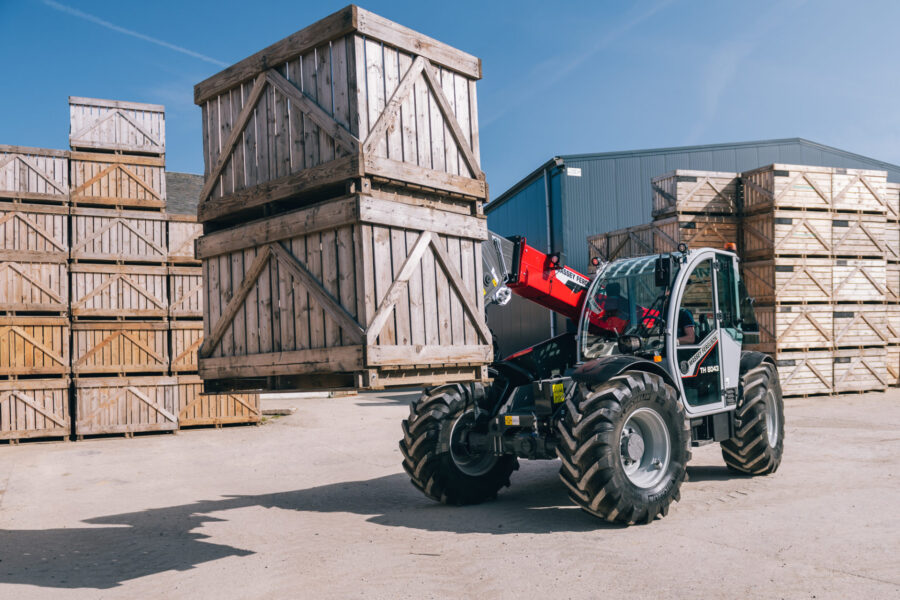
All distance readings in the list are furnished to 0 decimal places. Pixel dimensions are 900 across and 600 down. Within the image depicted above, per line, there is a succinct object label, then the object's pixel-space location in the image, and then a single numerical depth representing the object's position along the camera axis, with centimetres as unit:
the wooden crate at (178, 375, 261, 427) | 1623
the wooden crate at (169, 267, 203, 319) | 1634
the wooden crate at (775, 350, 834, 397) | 1673
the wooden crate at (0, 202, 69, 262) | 1515
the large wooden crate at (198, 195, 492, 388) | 569
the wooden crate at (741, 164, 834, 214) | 1664
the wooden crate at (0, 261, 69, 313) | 1505
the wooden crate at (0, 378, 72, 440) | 1472
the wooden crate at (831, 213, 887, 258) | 1719
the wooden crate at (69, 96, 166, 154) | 1616
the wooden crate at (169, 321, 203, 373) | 1608
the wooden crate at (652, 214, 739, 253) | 1680
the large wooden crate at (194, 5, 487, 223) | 576
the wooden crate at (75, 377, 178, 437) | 1529
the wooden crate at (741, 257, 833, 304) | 1666
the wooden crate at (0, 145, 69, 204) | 1539
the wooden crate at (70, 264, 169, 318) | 1565
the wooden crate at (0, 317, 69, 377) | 1482
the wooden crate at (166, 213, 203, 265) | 1653
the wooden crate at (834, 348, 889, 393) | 1734
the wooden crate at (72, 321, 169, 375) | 1541
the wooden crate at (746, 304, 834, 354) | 1662
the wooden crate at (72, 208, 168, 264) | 1580
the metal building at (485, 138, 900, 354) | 2631
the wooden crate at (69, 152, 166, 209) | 1598
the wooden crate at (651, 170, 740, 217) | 1686
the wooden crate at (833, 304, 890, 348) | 1733
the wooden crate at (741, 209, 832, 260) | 1666
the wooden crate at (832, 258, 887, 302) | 1731
